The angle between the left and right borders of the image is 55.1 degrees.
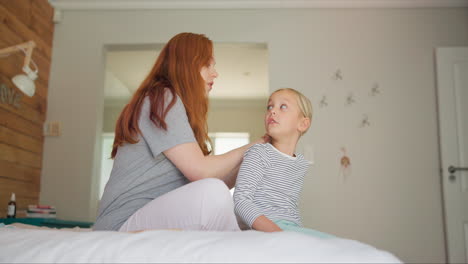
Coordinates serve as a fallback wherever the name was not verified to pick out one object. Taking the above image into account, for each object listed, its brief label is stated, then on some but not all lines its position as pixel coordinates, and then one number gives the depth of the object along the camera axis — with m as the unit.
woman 1.22
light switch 3.72
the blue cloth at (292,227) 1.30
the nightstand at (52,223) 2.95
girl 1.33
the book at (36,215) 3.23
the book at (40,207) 3.26
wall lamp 2.51
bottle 2.97
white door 3.46
